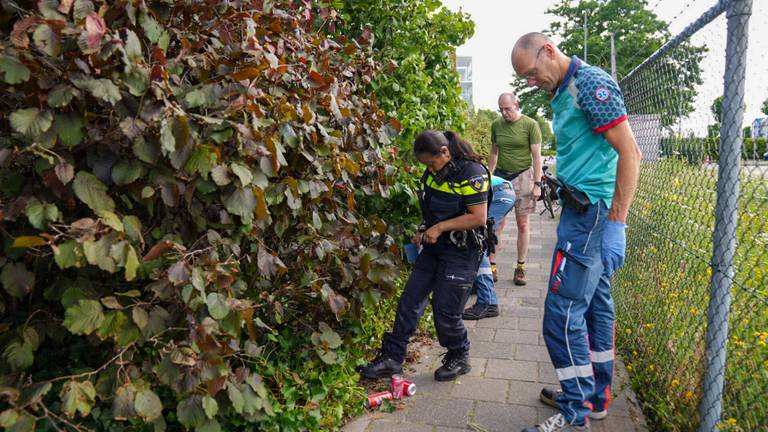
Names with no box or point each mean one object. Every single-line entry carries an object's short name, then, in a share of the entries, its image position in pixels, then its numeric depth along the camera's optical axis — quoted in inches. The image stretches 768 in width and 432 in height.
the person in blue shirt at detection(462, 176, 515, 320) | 195.0
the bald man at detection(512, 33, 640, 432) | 104.7
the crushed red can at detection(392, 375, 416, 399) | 137.3
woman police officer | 141.1
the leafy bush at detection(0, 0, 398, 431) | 65.3
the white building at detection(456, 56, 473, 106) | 3020.2
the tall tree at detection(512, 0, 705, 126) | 1520.7
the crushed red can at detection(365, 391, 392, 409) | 133.4
